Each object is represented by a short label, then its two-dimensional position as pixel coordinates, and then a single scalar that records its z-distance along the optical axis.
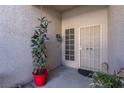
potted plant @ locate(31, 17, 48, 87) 1.94
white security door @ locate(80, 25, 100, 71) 2.84
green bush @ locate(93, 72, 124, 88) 0.82
